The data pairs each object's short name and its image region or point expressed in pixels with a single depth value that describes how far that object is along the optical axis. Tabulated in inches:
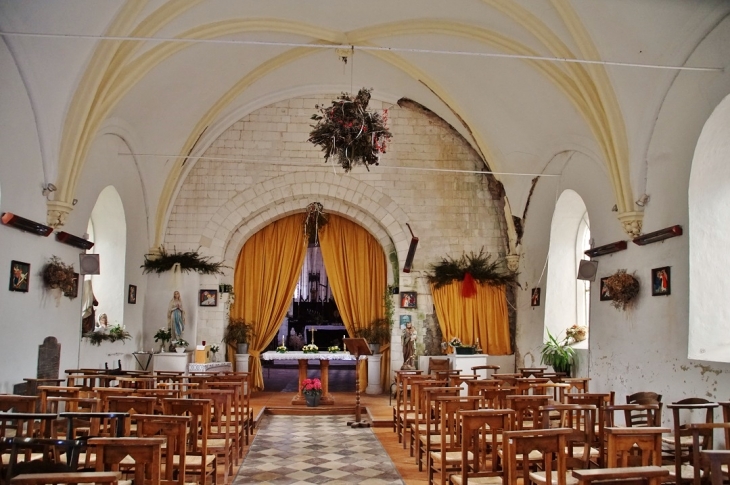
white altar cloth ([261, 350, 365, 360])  462.7
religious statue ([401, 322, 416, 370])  505.0
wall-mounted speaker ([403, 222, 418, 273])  526.3
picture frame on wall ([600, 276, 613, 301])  383.9
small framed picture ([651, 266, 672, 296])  323.0
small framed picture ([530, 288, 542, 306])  494.6
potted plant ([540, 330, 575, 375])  435.5
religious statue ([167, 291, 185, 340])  486.9
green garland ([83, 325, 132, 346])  409.8
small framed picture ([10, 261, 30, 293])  307.7
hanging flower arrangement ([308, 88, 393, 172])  330.0
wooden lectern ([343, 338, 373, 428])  390.9
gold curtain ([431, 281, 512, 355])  529.7
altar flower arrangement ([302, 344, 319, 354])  470.0
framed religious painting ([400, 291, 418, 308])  530.3
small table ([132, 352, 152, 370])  472.1
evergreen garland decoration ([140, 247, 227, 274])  514.0
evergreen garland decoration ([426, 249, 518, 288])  527.2
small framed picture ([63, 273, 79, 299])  368.9
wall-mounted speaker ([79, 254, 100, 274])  385.7
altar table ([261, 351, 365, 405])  460.4
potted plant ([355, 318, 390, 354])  542.7
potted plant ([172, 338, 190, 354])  477.1
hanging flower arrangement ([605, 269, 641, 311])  351.6
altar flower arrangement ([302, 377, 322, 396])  442.6
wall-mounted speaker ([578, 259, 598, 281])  402.6
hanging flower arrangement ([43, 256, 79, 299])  338.6
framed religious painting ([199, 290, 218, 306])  525.3
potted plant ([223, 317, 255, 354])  537.3
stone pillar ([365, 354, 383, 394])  537.3
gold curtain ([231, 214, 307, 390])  562.3
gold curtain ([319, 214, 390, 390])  570.9
